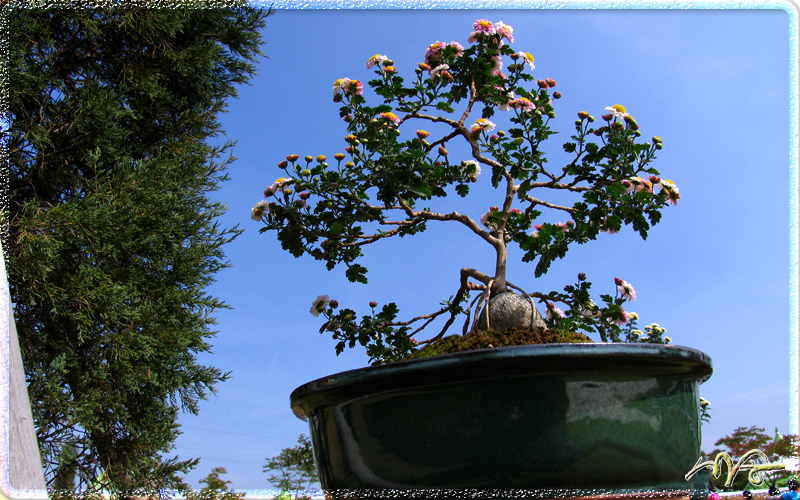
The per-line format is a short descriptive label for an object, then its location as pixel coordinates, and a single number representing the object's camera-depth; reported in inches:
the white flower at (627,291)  41.2
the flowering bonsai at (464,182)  36.2
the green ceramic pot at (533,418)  23.2
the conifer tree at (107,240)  69.3
